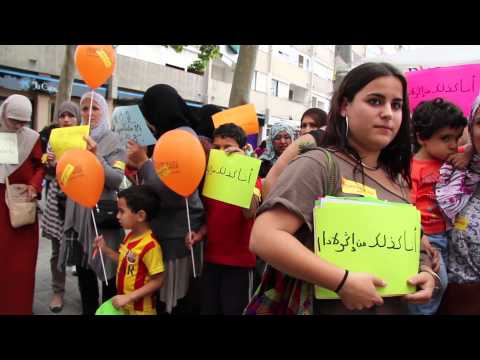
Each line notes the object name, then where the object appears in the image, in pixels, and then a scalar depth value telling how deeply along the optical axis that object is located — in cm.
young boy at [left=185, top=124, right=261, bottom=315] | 255
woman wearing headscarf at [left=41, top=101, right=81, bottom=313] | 356
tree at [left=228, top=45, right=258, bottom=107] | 713
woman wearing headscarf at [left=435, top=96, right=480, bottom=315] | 189
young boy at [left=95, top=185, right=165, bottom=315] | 244
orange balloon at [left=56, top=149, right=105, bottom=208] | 262
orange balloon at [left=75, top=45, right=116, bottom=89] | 316
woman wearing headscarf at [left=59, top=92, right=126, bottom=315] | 295
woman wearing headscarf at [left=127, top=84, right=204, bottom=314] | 255
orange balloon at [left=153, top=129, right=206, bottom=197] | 234
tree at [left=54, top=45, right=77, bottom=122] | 930
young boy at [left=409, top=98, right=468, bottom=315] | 214
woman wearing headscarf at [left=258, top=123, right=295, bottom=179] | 375
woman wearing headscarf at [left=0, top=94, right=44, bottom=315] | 311
